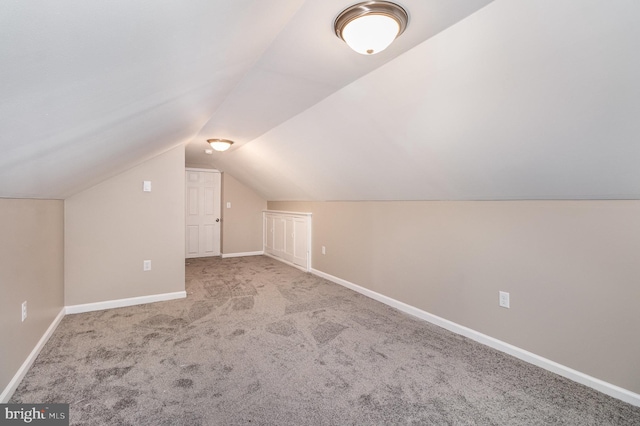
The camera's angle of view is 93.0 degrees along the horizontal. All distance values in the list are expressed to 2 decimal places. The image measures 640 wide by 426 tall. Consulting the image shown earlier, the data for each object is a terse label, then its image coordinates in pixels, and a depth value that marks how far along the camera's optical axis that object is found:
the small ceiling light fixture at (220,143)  3.83
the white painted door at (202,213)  6.38
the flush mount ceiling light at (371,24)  1.31
